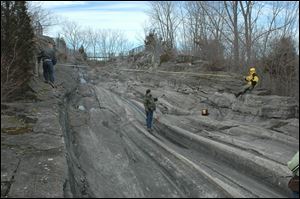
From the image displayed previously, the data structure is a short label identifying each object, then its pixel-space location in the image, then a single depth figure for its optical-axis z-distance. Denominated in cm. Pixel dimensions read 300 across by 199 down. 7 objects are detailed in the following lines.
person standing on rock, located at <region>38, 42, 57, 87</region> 1534
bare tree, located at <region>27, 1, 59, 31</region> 2017
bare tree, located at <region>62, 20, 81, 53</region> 5360
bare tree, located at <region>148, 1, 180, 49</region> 3691
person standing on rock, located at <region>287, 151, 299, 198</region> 509
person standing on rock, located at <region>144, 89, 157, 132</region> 1224
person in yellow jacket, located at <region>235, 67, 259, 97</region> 1573
